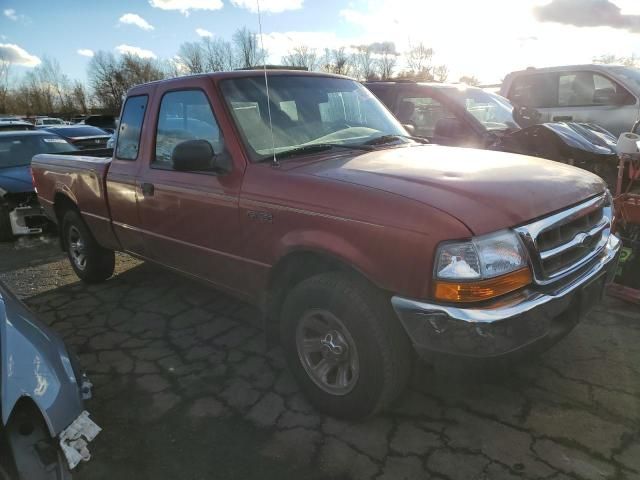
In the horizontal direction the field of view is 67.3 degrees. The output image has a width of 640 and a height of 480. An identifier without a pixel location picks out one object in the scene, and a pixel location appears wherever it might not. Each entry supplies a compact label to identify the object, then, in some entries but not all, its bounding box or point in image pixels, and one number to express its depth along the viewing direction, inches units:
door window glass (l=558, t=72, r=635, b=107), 280.4
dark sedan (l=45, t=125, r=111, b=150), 470.0
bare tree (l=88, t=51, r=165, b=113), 2119.8
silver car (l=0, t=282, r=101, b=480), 62.4
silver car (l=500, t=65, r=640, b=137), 279.3
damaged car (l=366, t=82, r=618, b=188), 210.1
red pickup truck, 82.7
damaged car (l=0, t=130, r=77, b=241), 274.5
